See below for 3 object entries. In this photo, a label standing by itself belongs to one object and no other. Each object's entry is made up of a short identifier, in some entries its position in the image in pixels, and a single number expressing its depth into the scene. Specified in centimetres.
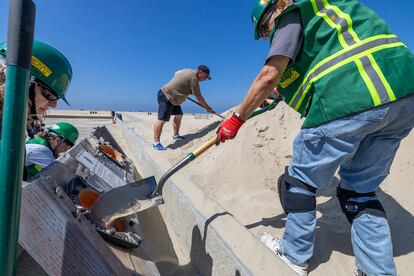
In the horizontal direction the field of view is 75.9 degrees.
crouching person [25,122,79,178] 211
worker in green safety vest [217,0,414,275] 135
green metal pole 65
